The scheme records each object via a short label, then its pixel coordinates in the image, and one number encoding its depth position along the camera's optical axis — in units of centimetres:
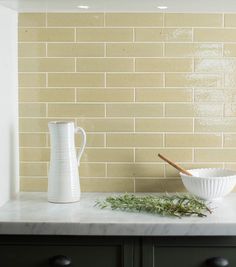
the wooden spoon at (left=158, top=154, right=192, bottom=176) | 211
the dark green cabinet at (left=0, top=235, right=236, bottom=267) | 185
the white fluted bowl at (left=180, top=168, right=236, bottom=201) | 202
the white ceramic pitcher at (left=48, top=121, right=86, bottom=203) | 209
